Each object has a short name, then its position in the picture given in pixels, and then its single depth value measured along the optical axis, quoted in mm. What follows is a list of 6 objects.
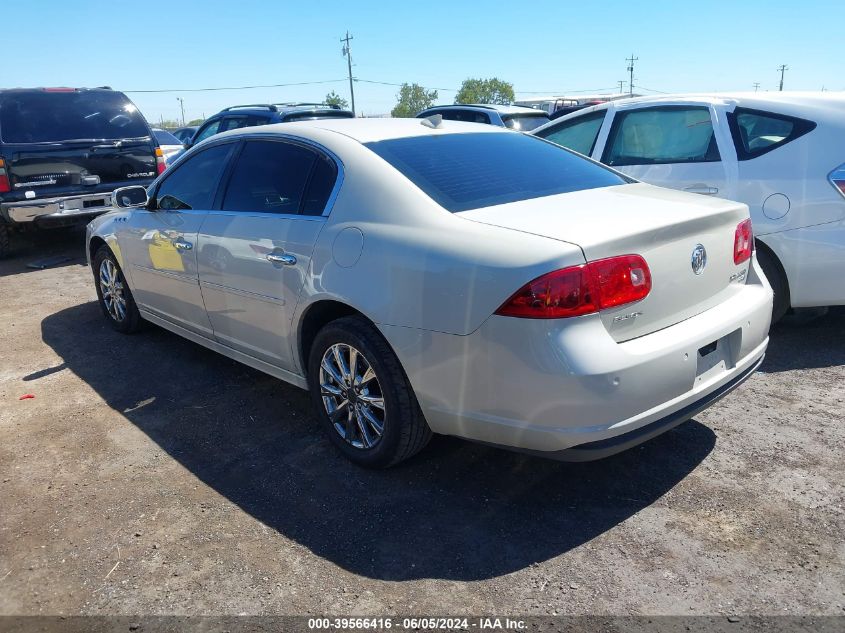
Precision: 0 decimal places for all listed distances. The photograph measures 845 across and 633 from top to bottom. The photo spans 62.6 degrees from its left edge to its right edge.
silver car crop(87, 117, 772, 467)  2592
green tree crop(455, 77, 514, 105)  103062
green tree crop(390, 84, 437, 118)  98250
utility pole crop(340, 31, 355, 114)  73062
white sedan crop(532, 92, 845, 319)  4501
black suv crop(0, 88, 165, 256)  8016
